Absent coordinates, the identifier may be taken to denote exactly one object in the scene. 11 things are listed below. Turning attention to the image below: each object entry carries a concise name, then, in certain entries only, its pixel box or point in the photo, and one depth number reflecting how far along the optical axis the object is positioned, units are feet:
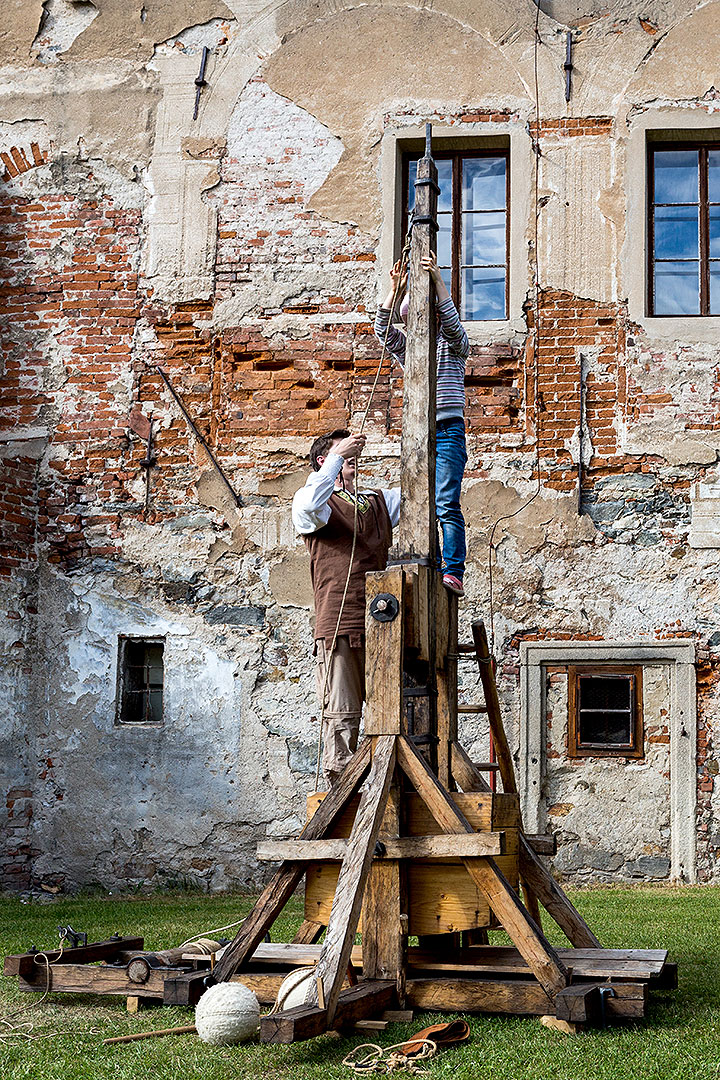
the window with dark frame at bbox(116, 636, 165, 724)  30.48
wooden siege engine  13.83
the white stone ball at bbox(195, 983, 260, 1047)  13.22
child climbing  18.95
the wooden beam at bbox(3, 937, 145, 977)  15.65
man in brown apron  18.28
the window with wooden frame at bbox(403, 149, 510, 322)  30.60
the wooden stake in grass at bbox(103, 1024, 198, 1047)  13.50
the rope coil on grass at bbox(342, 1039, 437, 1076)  12.09
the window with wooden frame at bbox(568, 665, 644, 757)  28.12
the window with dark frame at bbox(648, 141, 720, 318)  30.01
